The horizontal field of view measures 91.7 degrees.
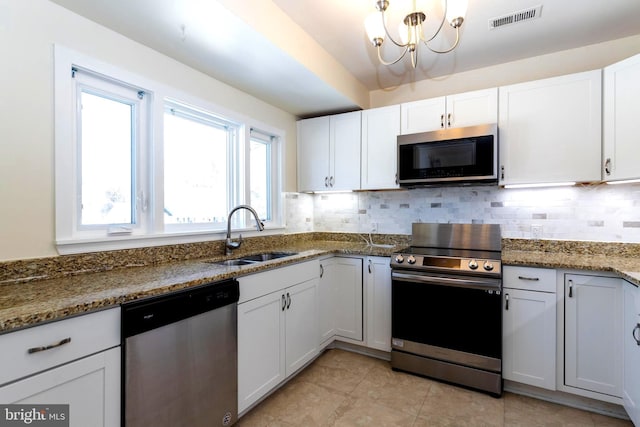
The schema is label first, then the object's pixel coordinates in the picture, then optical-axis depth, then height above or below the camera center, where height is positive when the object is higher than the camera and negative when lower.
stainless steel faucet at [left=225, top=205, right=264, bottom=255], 2.33 -0.22
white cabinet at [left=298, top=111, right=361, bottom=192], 3.01 +0.60
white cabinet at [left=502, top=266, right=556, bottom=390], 2.00 -0.76
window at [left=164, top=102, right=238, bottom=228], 2.15 +0.35
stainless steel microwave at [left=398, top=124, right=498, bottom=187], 2.33 +0.44
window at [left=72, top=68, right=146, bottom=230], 1.68 +0.37
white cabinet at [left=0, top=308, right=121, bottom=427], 0.95 -0.52
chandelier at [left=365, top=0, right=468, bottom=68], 1.42 +0.95
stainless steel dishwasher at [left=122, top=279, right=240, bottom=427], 1.24 -0.66
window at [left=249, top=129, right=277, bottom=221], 2.87 +0.38
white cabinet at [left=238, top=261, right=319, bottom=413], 1.77 -0.75
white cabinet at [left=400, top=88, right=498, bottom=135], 2.44 +0.83
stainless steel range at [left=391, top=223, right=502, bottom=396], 2.07 -0.74
